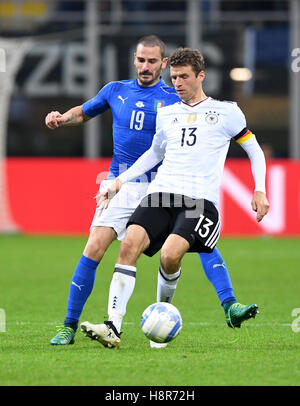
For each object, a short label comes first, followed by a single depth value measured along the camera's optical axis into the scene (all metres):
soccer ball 12.19
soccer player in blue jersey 13.73
